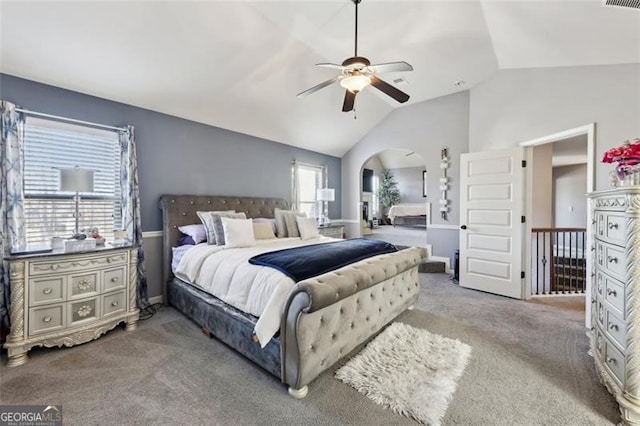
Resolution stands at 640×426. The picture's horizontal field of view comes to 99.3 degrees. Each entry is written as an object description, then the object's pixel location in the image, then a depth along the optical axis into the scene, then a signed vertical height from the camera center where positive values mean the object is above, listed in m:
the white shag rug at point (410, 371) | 1.77 -1.25
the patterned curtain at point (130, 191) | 3.24 +0.22
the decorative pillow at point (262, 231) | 3.89 -0.30
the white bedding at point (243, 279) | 1.96 -0.62
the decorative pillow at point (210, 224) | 3.34 -0.18
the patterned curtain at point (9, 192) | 2.45 +0.16
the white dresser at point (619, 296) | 1.65 -0.58
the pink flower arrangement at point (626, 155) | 1.84 +0.39
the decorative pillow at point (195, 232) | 3.50 -0.28
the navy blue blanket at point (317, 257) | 2.17 -0.43
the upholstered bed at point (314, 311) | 1.83 -0.89
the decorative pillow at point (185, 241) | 3.53 -0.41
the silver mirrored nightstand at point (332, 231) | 5.68 -0.43
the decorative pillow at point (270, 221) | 4.23 -0.17
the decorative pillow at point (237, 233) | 3.19 -0.28
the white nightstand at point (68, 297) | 2.25 -0.81
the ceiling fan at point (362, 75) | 2.32 +1.22
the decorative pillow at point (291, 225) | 4.15 -0.22
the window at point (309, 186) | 5.97 +0.55
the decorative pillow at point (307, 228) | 3.99 -0.26
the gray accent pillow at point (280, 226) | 4.16 -0.25
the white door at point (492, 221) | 3.89 -0.15
